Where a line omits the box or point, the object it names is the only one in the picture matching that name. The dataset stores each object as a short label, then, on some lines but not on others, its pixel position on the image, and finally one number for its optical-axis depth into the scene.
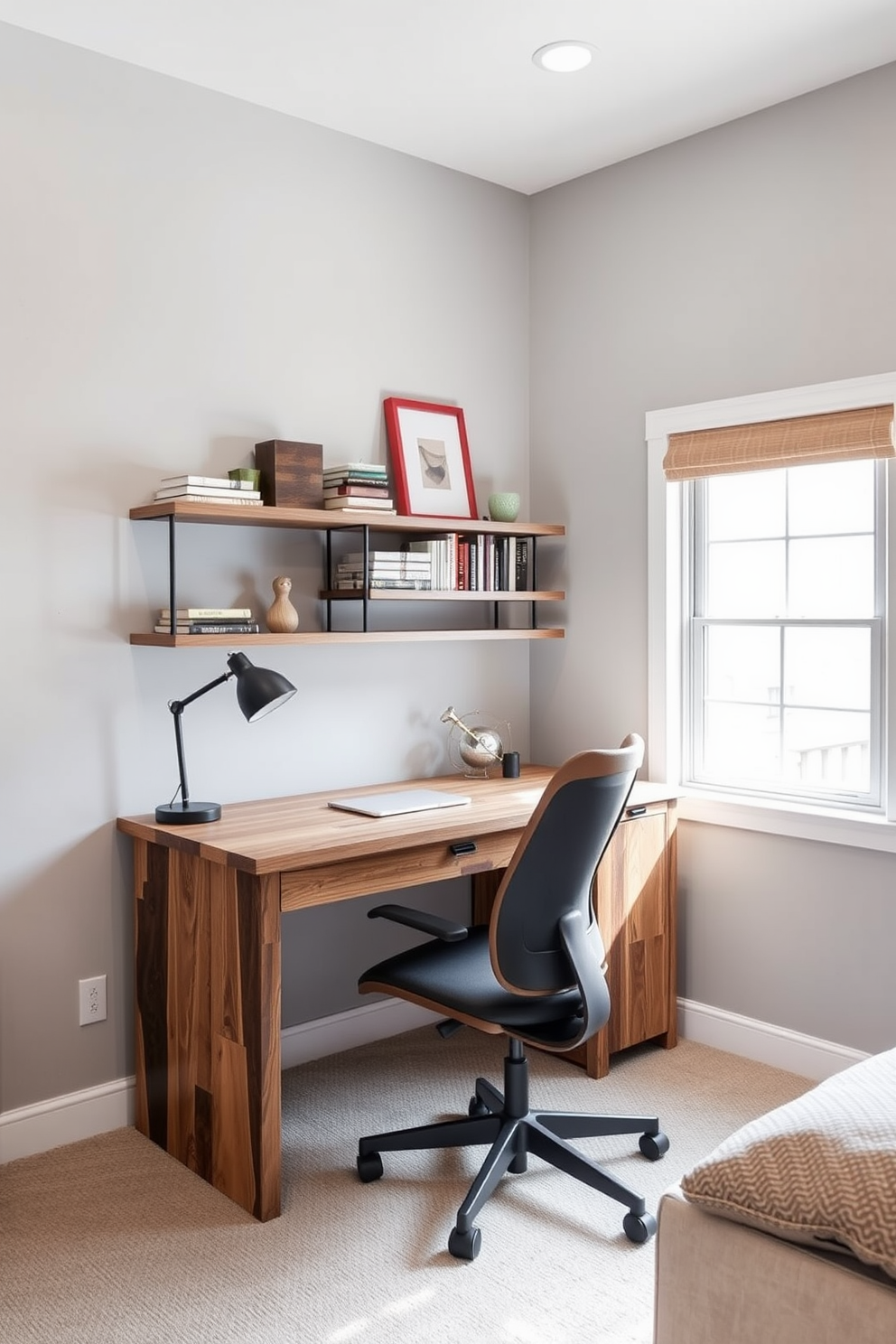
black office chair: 2.25
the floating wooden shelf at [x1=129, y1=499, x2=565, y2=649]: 2.75
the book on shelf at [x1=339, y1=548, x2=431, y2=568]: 3.15
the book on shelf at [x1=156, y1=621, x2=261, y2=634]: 2.80
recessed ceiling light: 2.79
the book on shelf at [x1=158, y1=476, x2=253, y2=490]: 2.76
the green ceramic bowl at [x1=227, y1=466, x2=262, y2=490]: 2.93
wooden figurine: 3.01
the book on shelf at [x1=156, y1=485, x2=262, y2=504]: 2.75
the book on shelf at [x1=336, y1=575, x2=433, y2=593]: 3.15
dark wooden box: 2.99
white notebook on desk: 2.90
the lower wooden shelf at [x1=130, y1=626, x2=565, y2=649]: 2.74
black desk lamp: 2.61
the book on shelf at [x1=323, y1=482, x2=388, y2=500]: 3.09
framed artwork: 3.43
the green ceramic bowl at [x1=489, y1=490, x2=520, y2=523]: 3.54
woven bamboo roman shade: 2.91
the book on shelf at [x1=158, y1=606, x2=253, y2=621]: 2.80
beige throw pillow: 1.28
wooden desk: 2.41
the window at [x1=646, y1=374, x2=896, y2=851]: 3.02
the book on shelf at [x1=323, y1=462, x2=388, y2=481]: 3.11
